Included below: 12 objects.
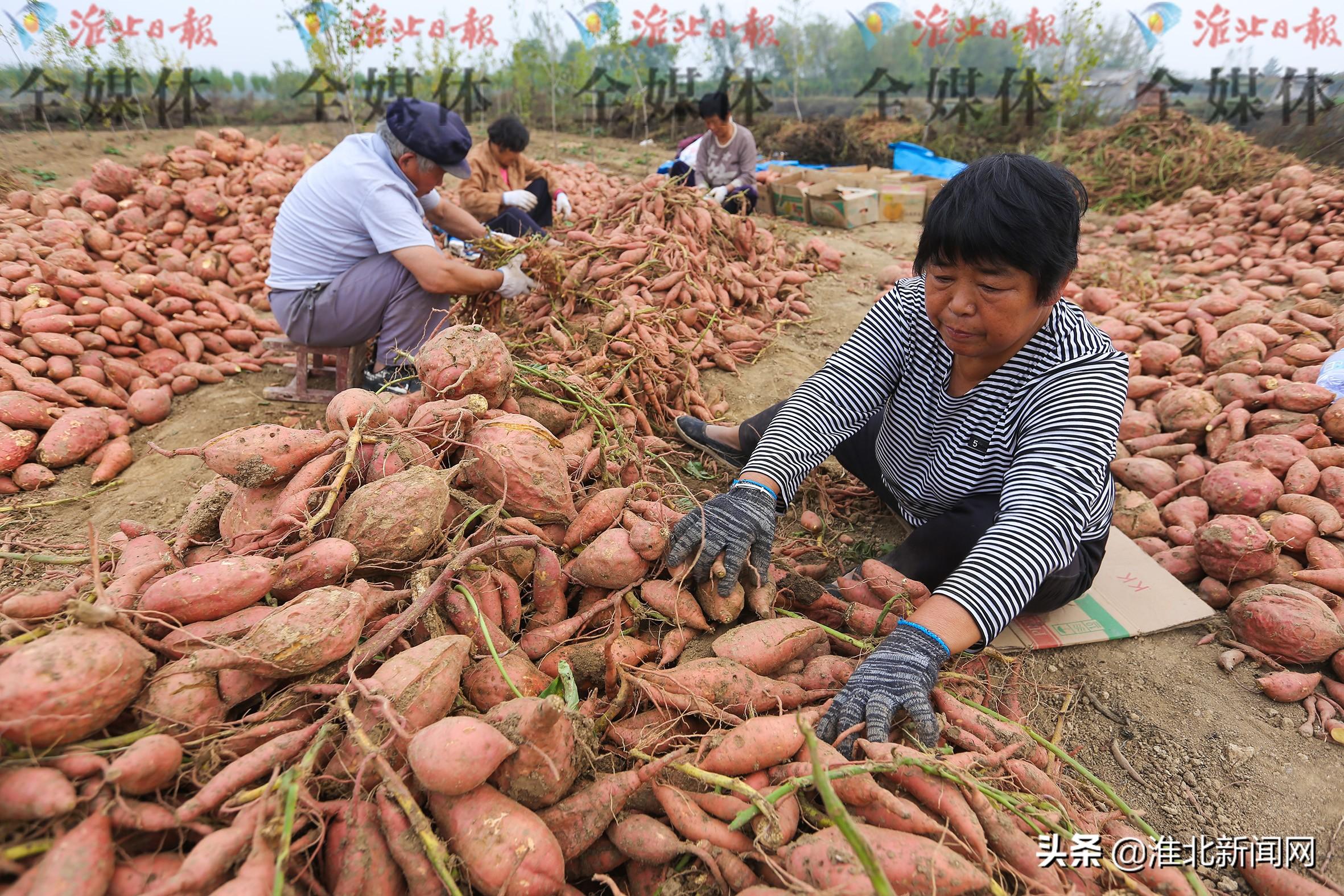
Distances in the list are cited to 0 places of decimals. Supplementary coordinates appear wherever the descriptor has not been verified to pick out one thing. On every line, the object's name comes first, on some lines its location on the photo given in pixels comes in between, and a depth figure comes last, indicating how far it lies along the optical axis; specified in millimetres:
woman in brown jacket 5504
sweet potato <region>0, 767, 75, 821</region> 992
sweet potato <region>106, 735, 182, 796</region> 1071
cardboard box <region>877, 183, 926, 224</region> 7301
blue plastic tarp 9625
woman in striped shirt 1630
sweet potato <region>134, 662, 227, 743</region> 1218
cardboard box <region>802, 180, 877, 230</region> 7031
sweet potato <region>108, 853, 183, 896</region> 1016
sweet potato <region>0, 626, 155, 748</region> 1044
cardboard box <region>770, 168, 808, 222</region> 7324
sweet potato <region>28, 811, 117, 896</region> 942
